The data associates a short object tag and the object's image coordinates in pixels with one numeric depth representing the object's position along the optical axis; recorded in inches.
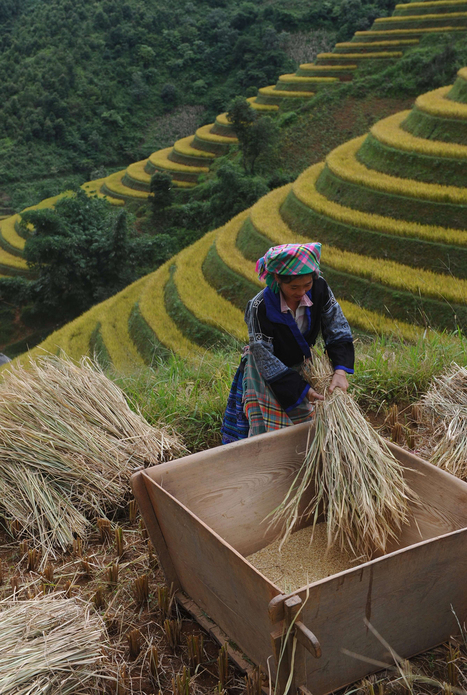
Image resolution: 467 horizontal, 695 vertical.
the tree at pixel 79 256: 652.1
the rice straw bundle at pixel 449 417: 95.7
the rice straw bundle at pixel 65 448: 92.5
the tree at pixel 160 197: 866.1
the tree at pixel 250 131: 820.6
